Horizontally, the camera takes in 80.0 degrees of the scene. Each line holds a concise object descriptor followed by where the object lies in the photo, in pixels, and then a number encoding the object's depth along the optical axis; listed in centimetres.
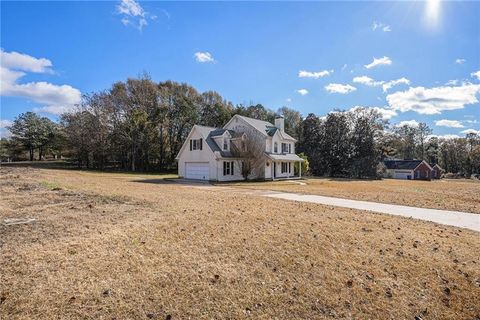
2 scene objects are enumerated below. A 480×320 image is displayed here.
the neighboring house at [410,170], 5916
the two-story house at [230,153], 2854
